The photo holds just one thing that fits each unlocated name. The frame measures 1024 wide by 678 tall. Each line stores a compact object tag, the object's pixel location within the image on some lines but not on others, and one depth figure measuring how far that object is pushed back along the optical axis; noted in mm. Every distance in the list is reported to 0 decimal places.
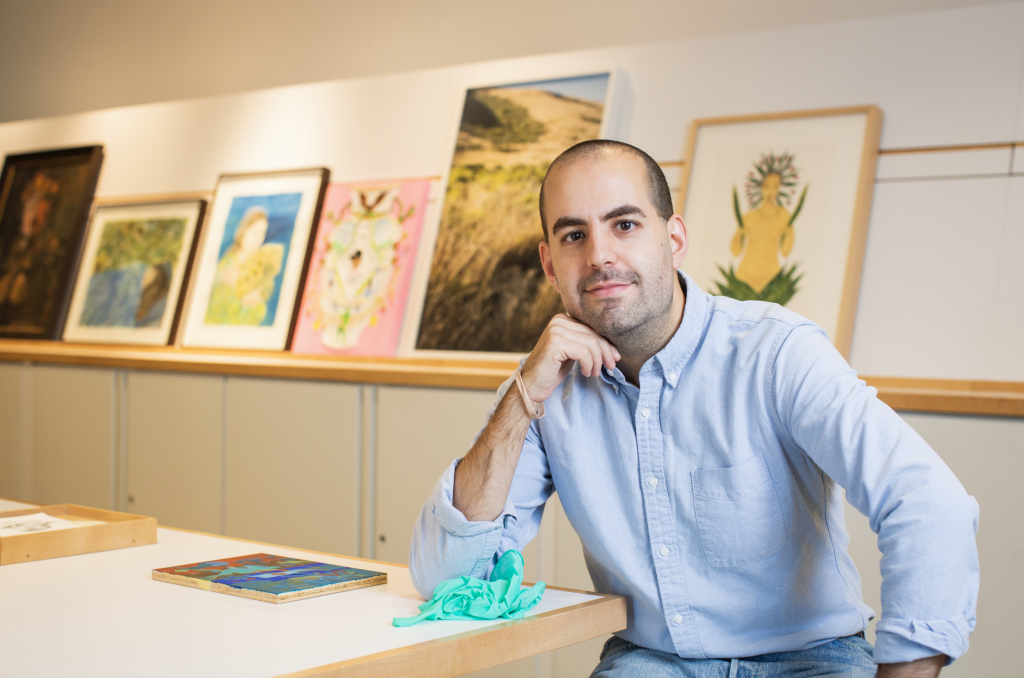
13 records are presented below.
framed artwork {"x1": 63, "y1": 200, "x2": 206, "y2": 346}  4363
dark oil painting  4742
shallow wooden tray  1668
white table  1146
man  1570
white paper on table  1782
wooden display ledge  2365
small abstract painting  1452
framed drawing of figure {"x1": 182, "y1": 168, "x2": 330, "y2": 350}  3975
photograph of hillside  3328
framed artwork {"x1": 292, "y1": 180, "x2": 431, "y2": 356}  3656
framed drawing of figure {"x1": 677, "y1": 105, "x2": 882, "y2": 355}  2795
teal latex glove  1378
